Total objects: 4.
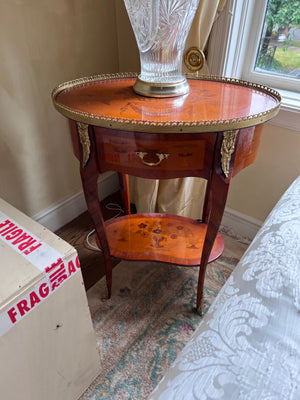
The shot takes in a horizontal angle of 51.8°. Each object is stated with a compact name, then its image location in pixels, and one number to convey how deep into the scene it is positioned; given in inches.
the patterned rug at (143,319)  37.4
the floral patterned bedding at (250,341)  15.7
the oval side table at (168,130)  28.2
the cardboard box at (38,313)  25.0
